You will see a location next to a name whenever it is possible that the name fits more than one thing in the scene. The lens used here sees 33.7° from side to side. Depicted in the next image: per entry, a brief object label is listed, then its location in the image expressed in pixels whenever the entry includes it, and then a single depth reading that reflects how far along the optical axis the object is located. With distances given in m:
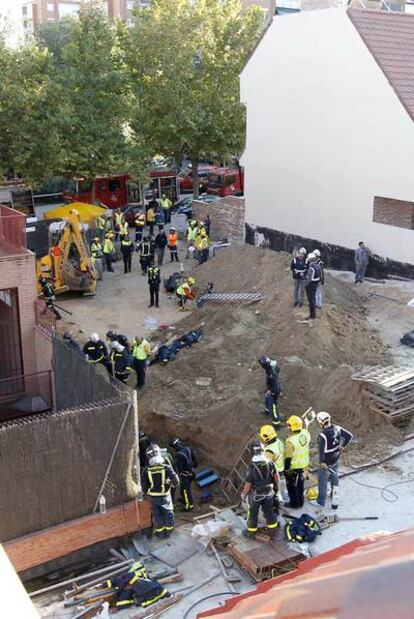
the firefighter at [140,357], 15.07
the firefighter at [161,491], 9.41
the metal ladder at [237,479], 11.90
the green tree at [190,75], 31.03
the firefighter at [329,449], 9.66
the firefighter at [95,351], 14.74
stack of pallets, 12.69
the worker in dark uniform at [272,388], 13.45
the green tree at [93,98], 28.98
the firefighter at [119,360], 14.43
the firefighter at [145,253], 22.36
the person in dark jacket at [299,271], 16.81
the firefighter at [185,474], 11.62
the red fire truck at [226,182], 36.69
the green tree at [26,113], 25.88
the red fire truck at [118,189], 33.28
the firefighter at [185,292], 20.70
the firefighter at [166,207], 29.83
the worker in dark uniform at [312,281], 16.03
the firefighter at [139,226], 25.84
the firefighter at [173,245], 24.36
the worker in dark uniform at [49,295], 19.73
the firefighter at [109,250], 23.81
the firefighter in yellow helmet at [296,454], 9.60
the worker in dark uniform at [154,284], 20.06
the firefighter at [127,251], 23.81
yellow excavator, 21.42
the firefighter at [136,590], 8.04
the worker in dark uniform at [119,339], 15.35
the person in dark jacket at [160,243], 23.70
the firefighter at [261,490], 8.95
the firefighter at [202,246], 24.30
